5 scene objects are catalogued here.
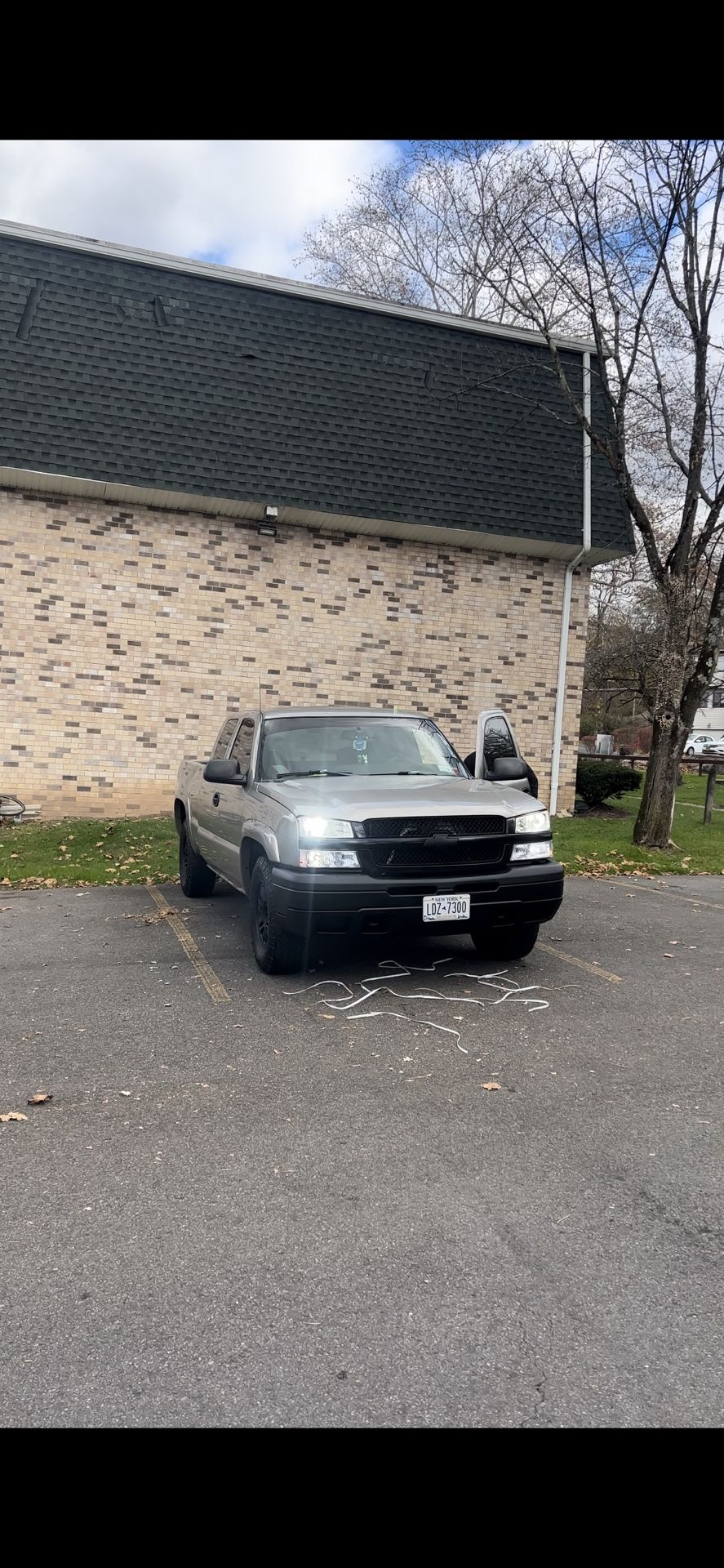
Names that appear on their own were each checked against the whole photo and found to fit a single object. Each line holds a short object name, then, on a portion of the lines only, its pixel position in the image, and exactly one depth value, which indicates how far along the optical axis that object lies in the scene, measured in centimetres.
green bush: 1599
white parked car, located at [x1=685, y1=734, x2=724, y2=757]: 4862
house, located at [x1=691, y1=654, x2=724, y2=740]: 6153
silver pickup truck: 555
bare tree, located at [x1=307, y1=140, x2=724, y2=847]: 1182
